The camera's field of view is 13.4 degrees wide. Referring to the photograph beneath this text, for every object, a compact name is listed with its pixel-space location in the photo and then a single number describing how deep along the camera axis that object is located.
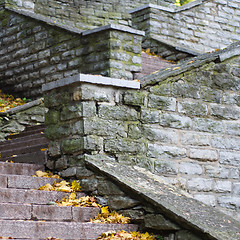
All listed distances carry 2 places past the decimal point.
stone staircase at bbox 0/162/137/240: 8.68
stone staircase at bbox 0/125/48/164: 12.65
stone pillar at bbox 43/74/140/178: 11.23
